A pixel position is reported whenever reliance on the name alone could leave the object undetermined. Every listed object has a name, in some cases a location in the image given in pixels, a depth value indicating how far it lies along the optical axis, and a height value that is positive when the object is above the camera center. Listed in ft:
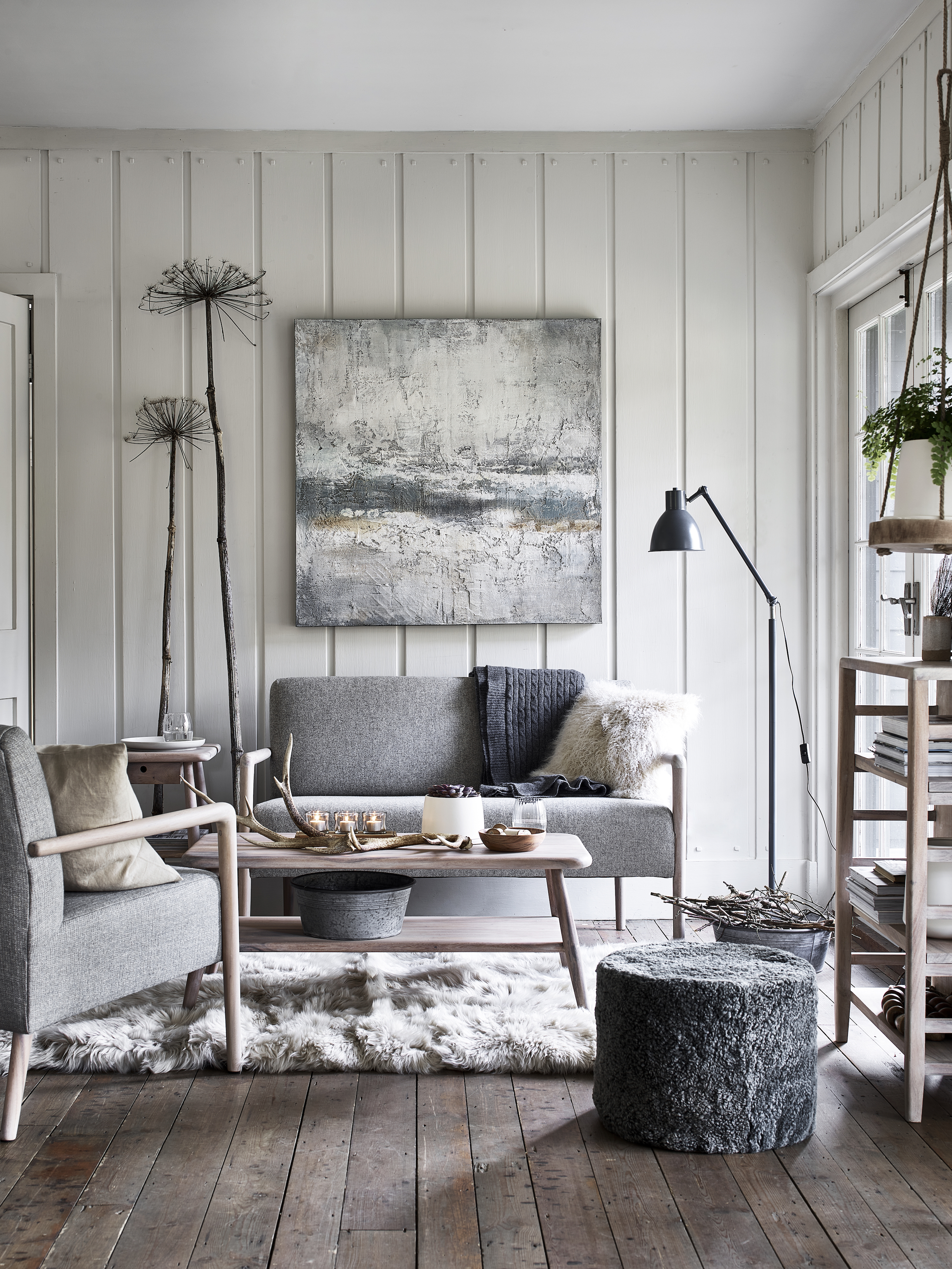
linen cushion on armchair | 7.91 -1.30
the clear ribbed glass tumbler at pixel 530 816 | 10.01 -1.75
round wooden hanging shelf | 7.80 +0.65
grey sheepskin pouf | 7.00 -2.78
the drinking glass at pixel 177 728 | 12.78 -1.18
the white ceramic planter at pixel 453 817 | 9.73 -1.69
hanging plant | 7.82 +1.49
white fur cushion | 12.30 -1.30
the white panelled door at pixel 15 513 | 13.44 +1.42
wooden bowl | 9.29 -1.84
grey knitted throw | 13.25 -1.09
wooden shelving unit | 7.65 -2.02
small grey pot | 8.05 -0.12
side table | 12.12 -1.52
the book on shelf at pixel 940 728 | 7.78 -0.73
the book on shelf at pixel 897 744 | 7.98 -0.90
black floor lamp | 12.05 +0.96
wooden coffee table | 9.13 -2.66
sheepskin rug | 8.60 -3.34
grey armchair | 7.15 -2.08
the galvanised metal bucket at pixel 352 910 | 9.21 -2.40
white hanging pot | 7.99 +1.03
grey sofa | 13.25 -1.33
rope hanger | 8.17 +3.46
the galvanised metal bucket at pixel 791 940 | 10.78 -3.11
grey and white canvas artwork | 13.97 +2.01
